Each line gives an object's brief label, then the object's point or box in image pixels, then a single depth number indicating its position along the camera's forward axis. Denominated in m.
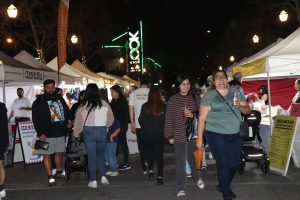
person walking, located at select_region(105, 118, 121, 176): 9.16
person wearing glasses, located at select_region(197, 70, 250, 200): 6.10
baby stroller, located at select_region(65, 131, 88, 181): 8.55
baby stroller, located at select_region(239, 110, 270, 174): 8.54
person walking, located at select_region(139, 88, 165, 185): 7.82
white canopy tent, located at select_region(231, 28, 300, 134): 9.22
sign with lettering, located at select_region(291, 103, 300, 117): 8.87
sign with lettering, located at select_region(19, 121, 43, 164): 10.41
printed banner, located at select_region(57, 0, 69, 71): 13.42
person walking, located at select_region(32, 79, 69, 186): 8.08
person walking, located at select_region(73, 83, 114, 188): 7.73
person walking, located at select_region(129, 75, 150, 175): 9.09
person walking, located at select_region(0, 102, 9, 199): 7.12
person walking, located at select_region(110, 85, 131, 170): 10.02
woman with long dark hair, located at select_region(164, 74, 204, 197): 6.85
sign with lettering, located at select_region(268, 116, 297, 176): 8.12
